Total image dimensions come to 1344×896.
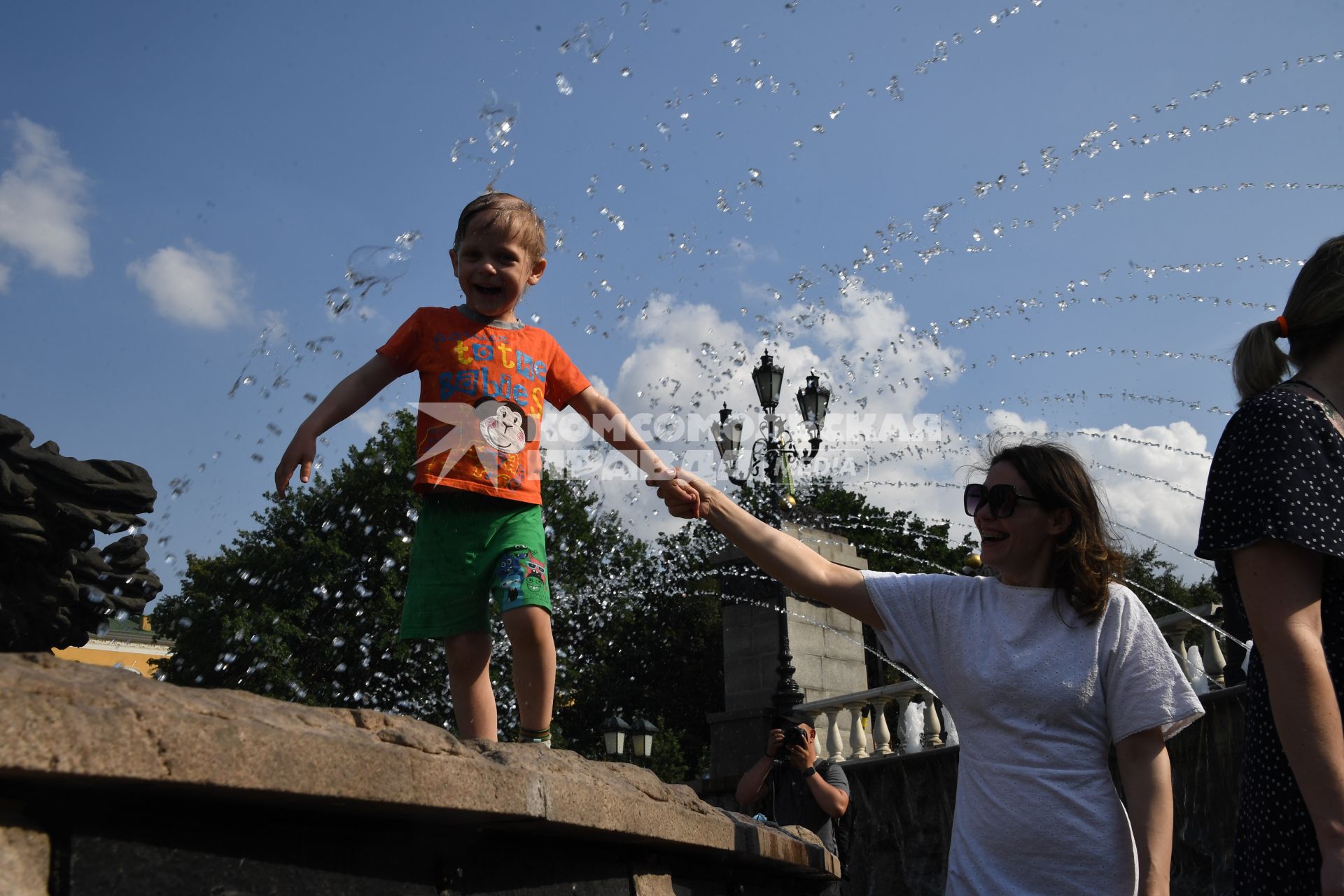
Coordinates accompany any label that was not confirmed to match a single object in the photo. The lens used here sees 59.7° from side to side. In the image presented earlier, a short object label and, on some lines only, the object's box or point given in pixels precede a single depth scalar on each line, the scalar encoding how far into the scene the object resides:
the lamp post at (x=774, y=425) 12.27
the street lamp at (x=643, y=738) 18.09
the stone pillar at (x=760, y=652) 12.57
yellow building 35.81
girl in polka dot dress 2.04
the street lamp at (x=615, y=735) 18.03
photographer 6.19
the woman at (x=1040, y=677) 2.58
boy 3.51
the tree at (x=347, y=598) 26.42
